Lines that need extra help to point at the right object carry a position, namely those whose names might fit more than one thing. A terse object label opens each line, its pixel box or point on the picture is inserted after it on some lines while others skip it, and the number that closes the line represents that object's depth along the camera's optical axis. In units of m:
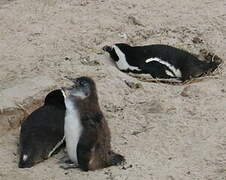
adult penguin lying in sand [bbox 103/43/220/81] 16.95
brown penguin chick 12.21
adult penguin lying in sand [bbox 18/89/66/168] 12.77
